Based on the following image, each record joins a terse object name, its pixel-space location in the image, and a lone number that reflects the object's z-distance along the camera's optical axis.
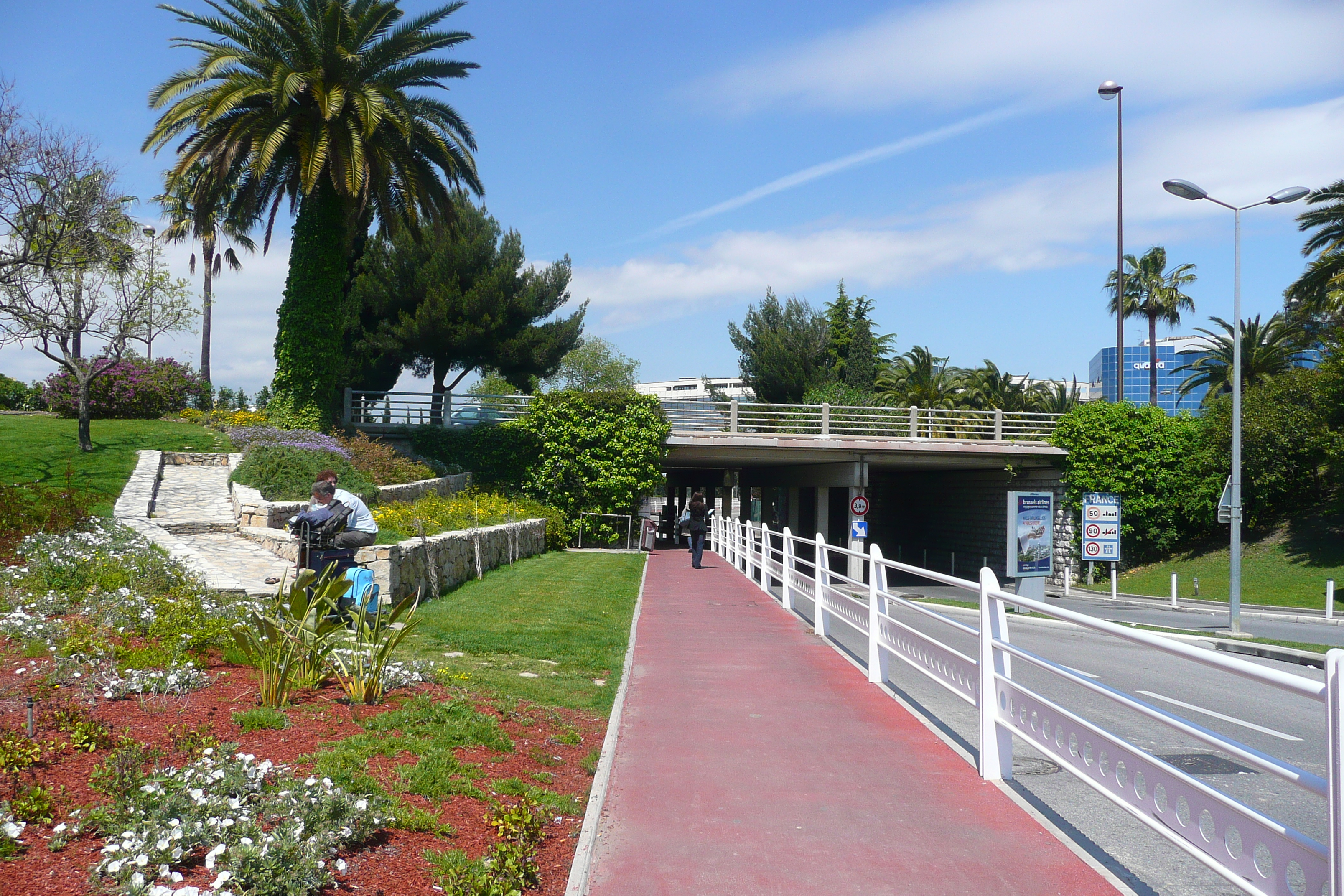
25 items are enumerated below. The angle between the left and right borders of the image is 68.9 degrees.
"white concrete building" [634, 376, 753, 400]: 157.88
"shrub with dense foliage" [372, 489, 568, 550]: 15.43
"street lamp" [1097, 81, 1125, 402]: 35.00
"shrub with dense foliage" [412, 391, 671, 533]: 30.17
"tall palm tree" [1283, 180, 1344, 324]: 32.31
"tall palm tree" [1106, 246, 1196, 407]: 54.06
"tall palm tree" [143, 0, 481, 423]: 21.75
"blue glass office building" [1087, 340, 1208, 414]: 153.12
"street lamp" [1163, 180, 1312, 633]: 18.00
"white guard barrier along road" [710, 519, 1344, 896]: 2.90
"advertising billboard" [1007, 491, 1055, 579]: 20.30
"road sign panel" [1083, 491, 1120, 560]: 24.67
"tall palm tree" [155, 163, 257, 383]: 23.39
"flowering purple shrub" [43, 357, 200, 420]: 25.84
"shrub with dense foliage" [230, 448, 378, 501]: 16.14
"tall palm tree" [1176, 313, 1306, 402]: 44.75
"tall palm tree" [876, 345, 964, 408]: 52.41
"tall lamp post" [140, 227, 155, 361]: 20.25
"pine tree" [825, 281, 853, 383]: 61.21
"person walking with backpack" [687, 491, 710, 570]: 22.50
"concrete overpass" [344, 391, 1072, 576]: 31.64
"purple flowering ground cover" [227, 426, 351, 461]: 19.58
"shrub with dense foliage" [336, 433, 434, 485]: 21.44
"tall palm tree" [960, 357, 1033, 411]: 53.34
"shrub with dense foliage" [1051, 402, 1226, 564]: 32.06
